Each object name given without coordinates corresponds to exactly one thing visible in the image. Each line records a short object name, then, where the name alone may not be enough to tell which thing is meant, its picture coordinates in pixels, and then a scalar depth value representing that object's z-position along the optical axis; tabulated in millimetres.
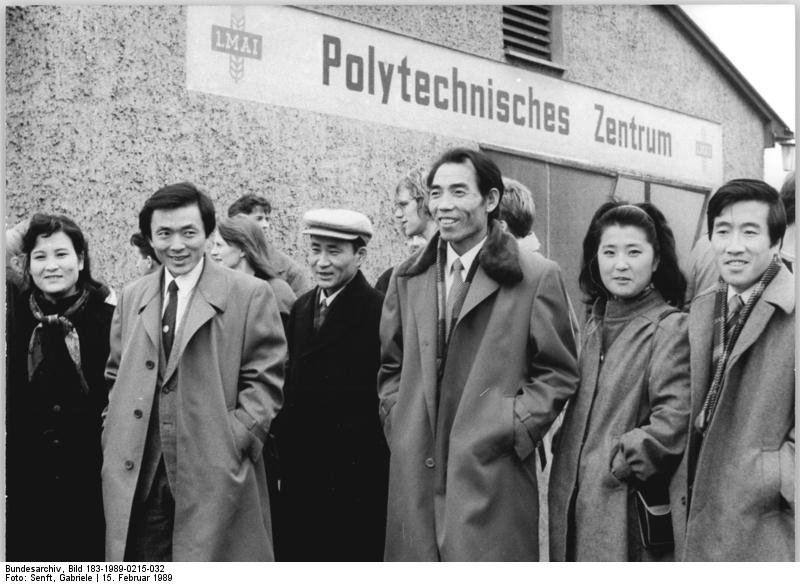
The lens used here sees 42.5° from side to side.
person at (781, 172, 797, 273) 3943
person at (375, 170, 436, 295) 5297
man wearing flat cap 4395
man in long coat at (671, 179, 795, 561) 3463
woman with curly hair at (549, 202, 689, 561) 3697
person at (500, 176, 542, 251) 4969
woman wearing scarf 4195
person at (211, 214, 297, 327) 5180
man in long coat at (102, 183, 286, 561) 3916
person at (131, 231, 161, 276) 5211
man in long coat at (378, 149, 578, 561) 3807
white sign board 5914
